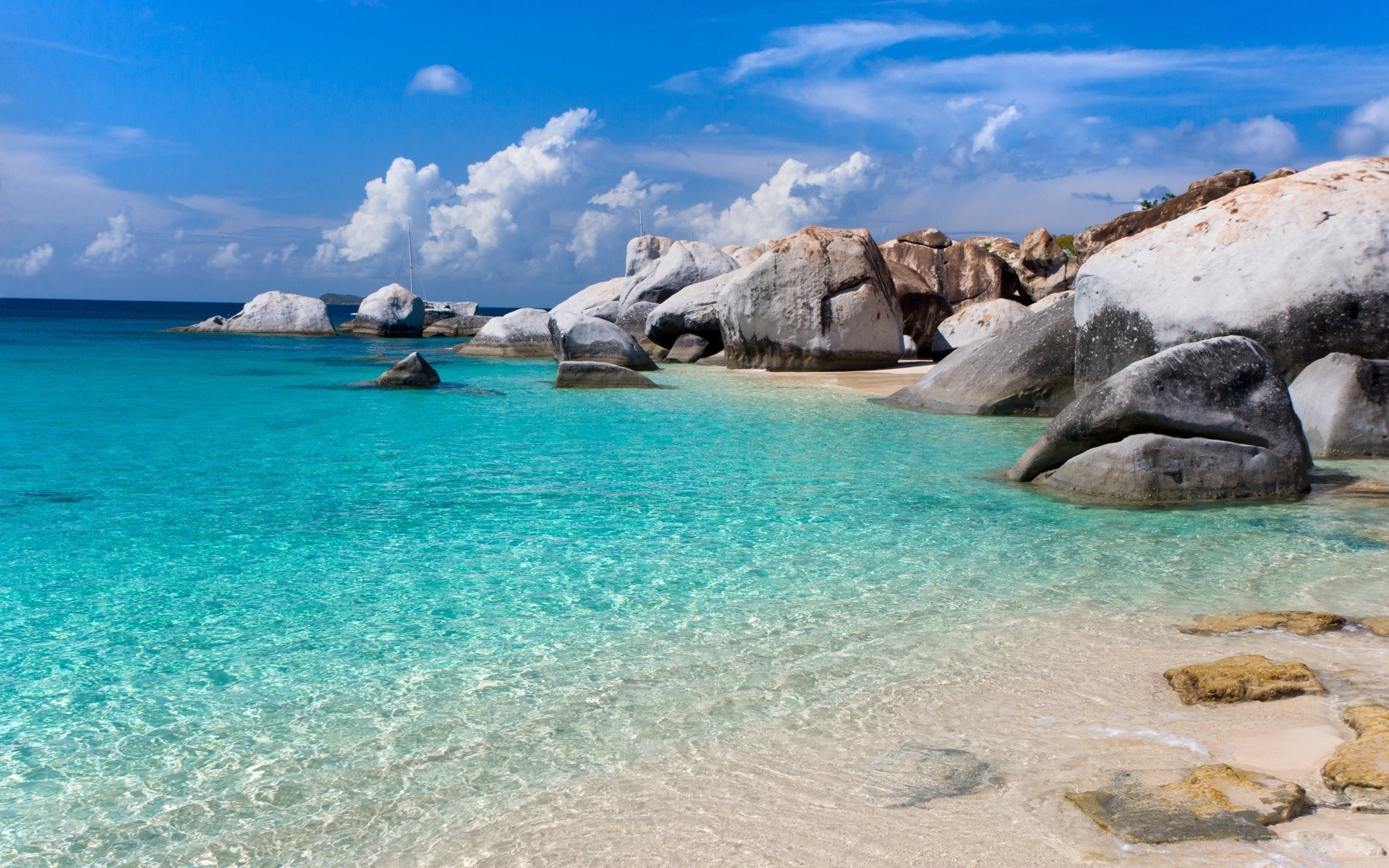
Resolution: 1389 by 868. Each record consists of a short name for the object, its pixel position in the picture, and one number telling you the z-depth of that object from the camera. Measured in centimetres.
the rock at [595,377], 1892
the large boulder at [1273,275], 1009
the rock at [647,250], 3350
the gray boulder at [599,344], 2220
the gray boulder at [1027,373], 1333
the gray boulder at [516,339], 2988
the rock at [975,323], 2308
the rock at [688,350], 2570
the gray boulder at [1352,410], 969
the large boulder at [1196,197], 2303
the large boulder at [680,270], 2912
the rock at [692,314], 2584
